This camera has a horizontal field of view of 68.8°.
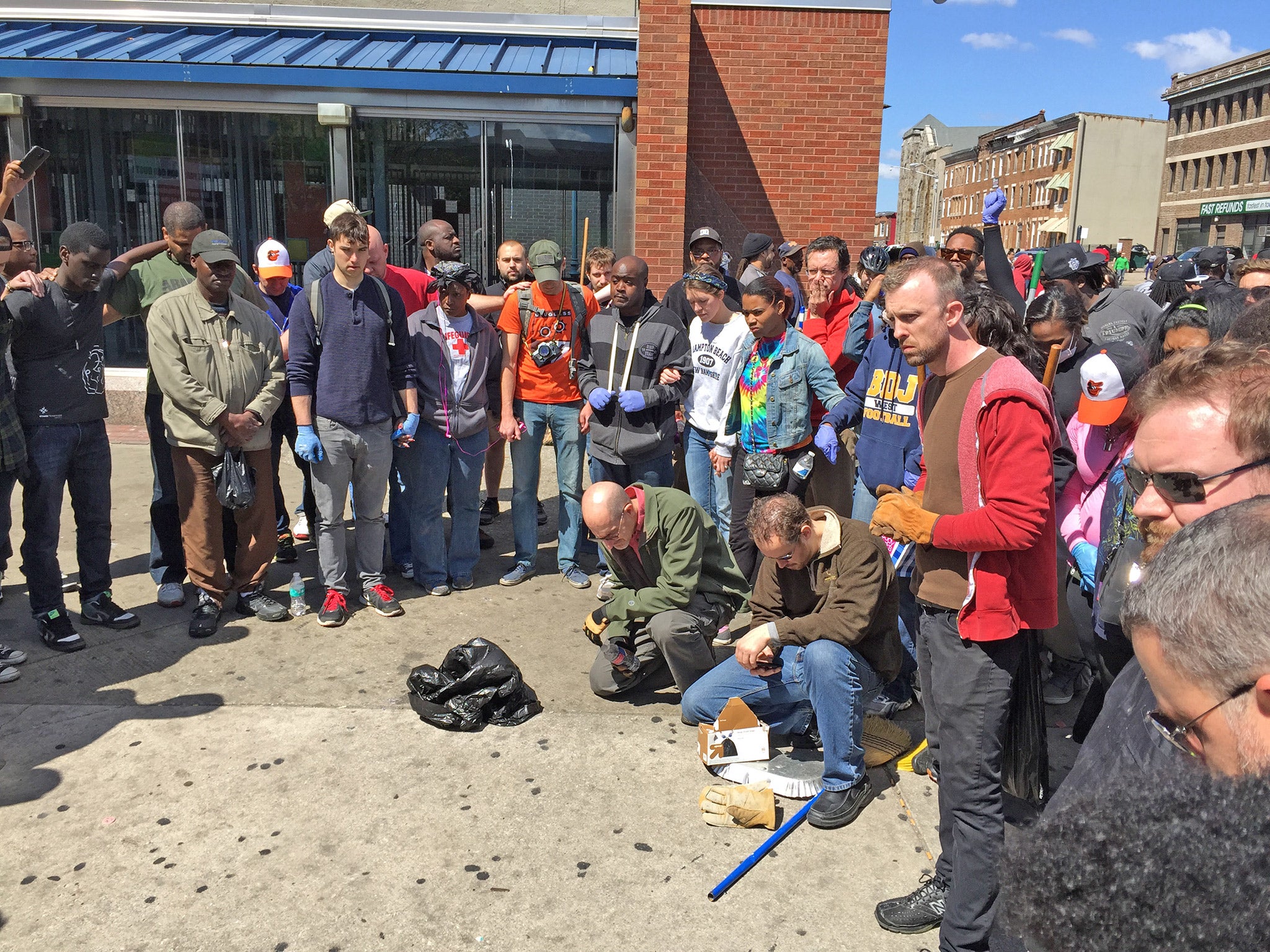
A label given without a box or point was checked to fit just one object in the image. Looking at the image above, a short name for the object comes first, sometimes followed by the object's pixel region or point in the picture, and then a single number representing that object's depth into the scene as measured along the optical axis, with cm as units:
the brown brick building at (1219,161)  5647
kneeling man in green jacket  446
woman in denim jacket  530
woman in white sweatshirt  576
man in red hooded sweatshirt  269
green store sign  5447
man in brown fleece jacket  374
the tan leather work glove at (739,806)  361
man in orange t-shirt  629
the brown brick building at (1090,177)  7106
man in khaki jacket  523
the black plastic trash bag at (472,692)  438
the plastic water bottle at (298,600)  564
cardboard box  401
